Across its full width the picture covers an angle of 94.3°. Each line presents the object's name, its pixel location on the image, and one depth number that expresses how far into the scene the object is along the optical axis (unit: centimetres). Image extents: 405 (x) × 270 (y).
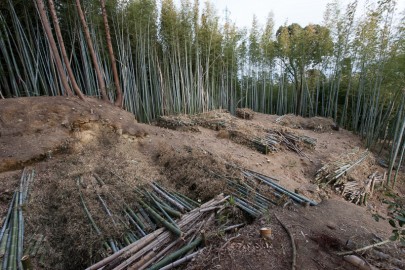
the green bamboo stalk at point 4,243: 150
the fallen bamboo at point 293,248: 132
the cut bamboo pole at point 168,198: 212
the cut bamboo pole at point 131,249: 144
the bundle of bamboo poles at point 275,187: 230
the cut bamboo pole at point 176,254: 145
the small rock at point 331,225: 183
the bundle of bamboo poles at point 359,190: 319
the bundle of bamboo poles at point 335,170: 347
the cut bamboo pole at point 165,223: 174
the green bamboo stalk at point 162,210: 190
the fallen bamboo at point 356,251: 138
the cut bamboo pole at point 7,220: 169
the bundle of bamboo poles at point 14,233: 144
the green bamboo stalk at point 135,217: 190
